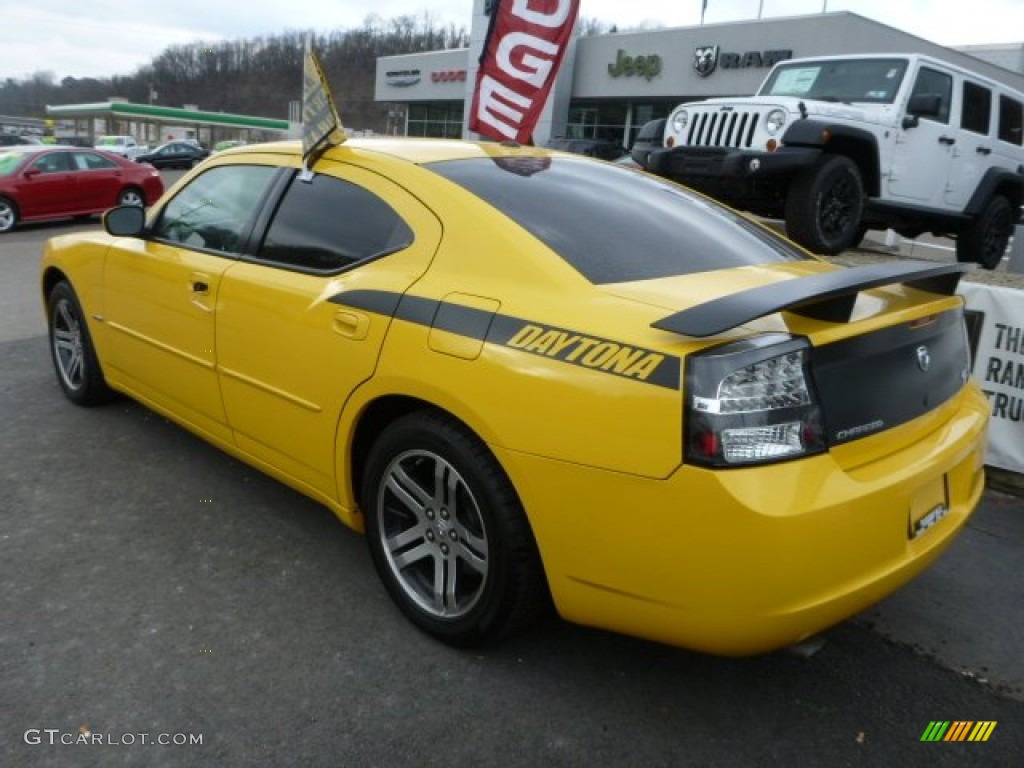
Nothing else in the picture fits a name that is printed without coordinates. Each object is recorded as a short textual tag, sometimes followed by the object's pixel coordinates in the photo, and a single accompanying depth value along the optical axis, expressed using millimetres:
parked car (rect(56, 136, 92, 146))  52812
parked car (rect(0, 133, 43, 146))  38384
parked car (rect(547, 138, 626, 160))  25672
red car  13836
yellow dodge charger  1956
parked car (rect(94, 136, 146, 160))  43812
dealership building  26672
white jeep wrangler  7238
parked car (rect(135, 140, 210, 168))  41338
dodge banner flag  6676
